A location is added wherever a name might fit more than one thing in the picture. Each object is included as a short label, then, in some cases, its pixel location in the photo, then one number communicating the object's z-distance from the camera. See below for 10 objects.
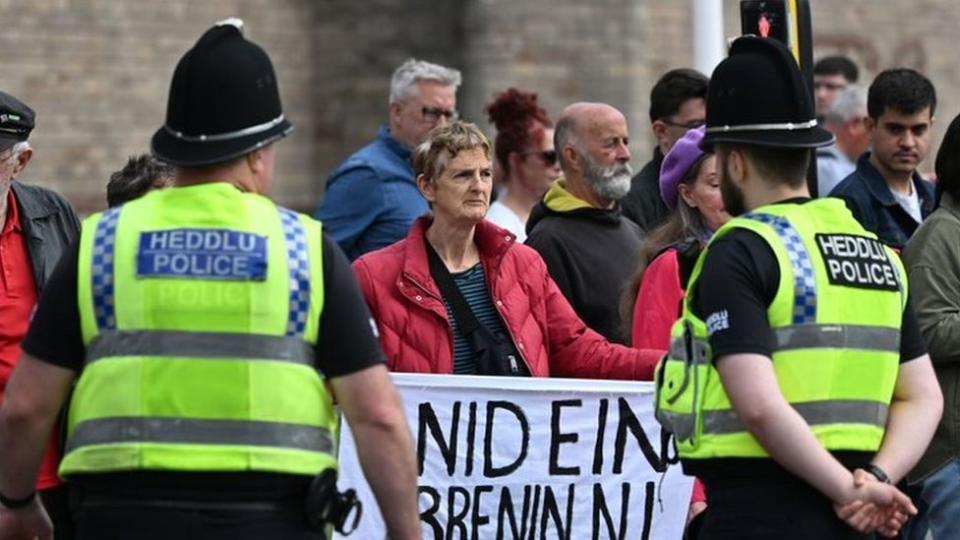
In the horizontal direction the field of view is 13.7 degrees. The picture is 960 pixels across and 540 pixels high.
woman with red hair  18.28
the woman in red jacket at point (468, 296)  12.85
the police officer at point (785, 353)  9.41
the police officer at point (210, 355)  8.84
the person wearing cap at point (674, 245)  13.13
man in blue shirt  17.52
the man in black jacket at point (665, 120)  16.89
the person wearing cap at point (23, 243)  11.97
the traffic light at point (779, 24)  14.73
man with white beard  15.13
